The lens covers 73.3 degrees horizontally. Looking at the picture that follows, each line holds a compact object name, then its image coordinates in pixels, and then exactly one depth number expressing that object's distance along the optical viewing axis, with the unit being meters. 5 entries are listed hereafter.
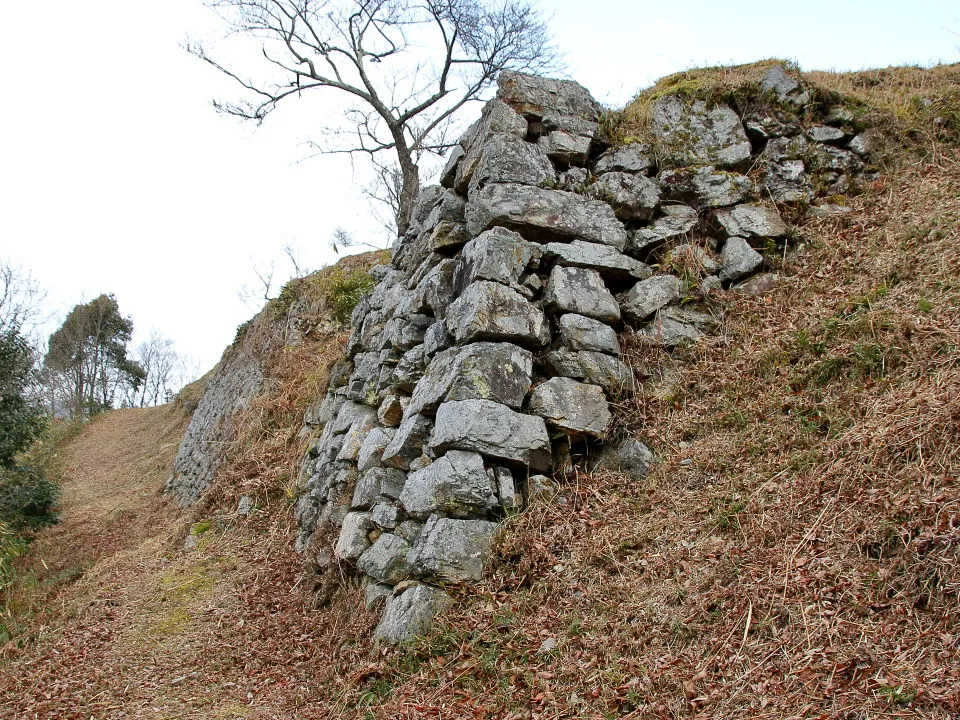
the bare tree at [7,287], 19.39
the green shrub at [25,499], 10.41
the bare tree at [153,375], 37.09
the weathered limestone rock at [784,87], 7.81
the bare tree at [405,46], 15.60
